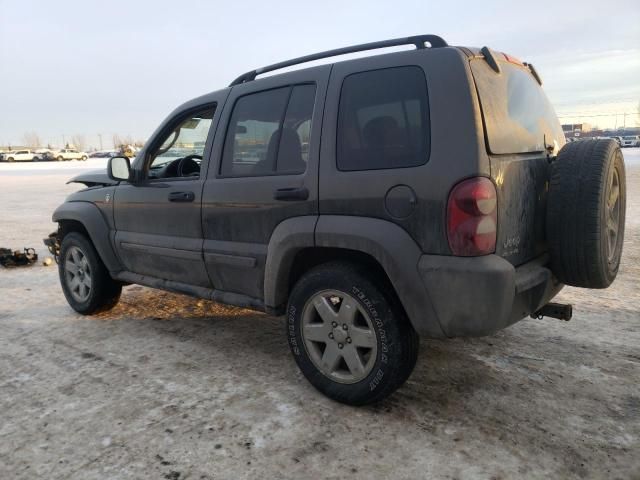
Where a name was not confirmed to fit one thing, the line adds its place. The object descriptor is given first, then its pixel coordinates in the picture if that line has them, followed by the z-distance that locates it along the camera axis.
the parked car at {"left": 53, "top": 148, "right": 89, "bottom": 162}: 64.31
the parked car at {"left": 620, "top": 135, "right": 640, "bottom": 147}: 57.22
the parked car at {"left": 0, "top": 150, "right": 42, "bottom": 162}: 64.07
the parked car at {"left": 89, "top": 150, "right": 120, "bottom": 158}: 76.71
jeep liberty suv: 2.39
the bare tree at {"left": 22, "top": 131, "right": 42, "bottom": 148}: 153.75
